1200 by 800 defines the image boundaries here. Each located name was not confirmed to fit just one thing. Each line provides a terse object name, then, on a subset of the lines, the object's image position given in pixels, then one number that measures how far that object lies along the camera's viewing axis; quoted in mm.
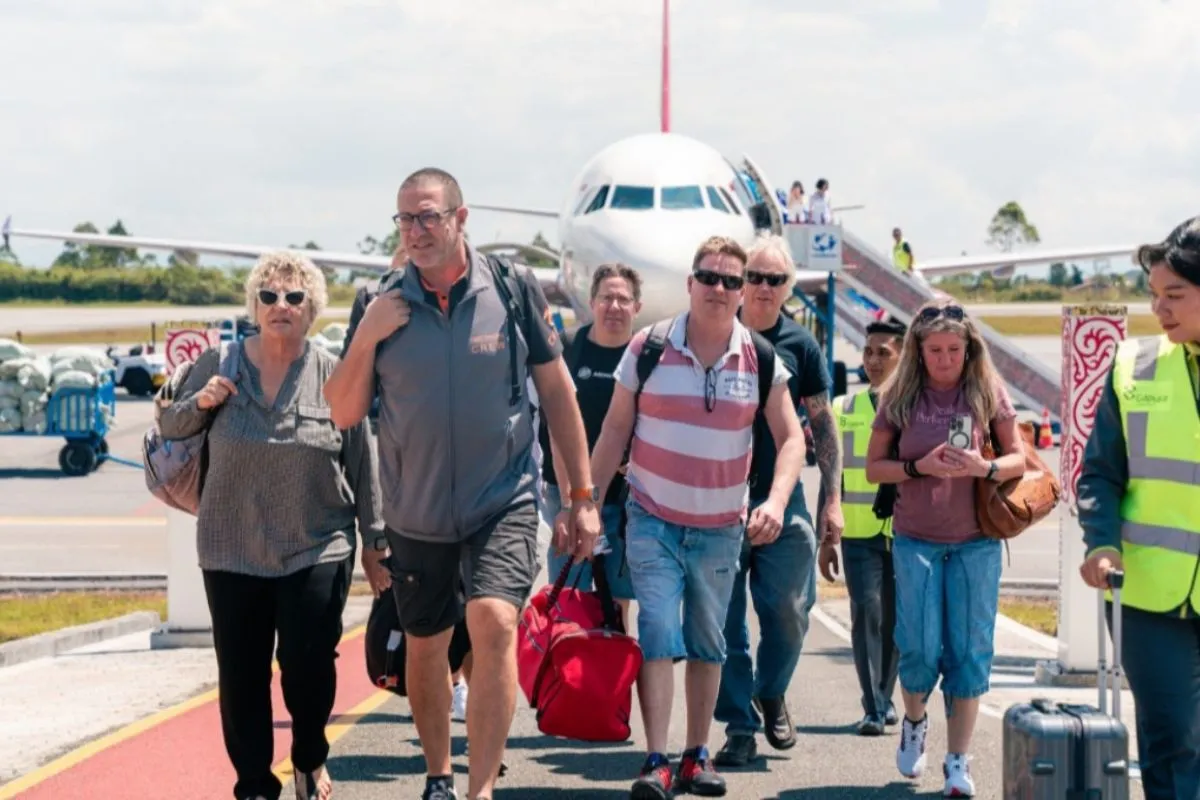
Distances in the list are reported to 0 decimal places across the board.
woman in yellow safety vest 5633
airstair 31016
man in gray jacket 6492
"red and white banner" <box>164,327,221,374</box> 11398
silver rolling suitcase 5383
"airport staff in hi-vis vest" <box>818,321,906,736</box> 9039
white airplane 22875
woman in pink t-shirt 7488
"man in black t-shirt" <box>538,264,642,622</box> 8711
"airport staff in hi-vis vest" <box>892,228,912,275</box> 42281
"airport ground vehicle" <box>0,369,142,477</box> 24312
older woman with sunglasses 6703
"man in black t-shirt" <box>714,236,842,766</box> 8250
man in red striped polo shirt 7426
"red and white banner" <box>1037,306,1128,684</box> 10406
